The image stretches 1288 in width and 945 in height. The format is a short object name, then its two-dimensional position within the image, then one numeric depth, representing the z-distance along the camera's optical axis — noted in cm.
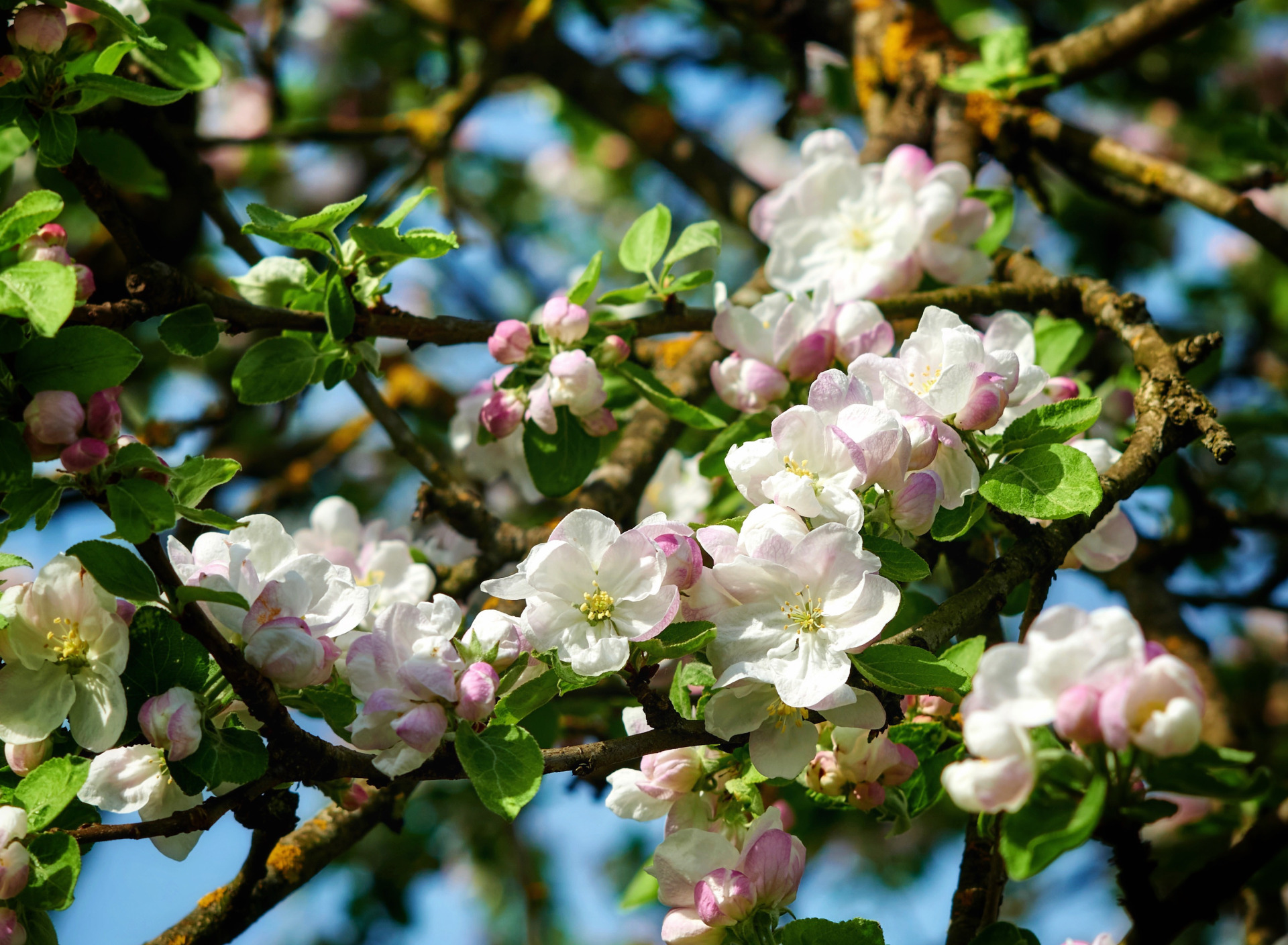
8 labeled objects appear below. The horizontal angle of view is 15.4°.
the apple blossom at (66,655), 110
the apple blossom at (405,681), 108
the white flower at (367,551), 124
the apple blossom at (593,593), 108
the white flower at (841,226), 126
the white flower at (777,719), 109
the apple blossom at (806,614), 108
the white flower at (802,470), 110
